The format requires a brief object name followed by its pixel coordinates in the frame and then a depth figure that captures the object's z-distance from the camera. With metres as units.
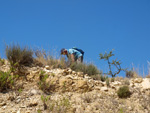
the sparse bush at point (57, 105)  5.63
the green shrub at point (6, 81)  6.47
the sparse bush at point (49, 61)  8.59
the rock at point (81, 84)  7.13
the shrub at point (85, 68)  9.06
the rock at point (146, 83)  8.15
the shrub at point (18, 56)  7.82
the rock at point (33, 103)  5.84
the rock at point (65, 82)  7.08
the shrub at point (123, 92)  7.23
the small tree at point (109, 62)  10.78
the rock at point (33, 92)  6.41
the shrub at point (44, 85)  6.78
